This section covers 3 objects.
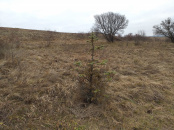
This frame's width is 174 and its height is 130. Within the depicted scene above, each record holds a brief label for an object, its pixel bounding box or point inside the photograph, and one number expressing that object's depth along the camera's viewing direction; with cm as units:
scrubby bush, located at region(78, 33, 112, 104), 255
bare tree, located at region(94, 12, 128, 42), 1920
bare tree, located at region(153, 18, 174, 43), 1767
